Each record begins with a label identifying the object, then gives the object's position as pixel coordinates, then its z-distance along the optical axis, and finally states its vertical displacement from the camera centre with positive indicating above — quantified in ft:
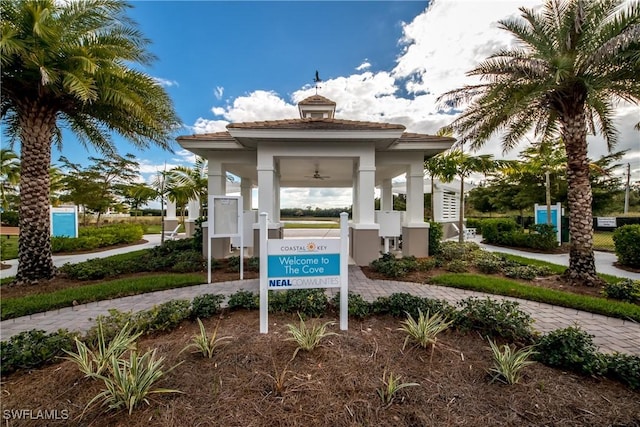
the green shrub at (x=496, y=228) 44.10 -2.12
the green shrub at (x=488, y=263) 24.99 -4.61
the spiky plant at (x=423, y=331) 10.51 -4.68
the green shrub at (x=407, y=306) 13.01 -4.58
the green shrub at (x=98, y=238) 38.14 -3.50
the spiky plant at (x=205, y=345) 9.76 -4.81
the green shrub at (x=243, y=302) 14.61 -4.76
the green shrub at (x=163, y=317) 11.88 -4.66
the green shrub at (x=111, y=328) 10.31 -4.61
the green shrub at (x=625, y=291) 17.42 -5.06
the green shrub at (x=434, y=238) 30.32 -2.59
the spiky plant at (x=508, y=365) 8.68 -5.00
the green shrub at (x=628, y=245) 26.91 -3.06
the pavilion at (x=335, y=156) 24.25 +6.20
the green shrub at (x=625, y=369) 8.61 -5.13
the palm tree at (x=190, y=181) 38.65 +5.20
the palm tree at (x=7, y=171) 51.12 +8.92
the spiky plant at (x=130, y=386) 7.25 -4.79
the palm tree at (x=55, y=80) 18.19 +10.28
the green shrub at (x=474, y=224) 61.11 -2.04
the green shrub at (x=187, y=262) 25.06 -4.52
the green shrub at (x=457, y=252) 28.32 -4.01
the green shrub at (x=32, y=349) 9.11 -4.76
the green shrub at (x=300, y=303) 13.94 -4.65
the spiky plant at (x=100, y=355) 8.40 -4.60
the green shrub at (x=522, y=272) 22.88 -5.01
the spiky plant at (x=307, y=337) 9.95 -4.65
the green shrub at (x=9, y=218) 64.49 -0.40
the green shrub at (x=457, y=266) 25.00 -4.88
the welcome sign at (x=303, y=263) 12.04 -2.18
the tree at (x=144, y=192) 38.11 +3.46
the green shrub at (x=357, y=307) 13.50 -4.73
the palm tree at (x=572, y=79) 18.31 +10.45
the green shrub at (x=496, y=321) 11.25 -4.65
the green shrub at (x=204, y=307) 13.48 -4.65
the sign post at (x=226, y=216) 23.21 -0.01
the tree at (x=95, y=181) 51.29 +7.07
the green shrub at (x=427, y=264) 25.23 -4.70
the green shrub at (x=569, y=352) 9.22 -4.97
